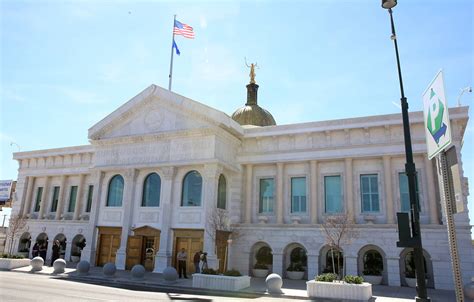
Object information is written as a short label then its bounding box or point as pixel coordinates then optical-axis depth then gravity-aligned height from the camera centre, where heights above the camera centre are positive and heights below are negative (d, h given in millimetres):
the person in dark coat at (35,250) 30678 -1362
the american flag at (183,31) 28250 +15182
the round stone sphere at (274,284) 17094 -1956
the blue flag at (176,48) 29272 +14398
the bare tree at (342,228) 19931 +783
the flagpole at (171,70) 28634 +12514
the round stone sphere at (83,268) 21844 -1874
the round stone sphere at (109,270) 21031 -1872
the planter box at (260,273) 24531 -2099
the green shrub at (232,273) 17981 -1595
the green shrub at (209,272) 18438 -1603
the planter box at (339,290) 15188 -1941
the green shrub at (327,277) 16234 -1520
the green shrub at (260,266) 24834 -1679
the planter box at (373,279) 21719 -2049
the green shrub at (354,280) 15805 -1535
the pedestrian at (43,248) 31984 -1217
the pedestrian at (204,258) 21214 -1086
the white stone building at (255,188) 22167 +3354
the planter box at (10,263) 24105 -1916
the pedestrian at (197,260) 21922 -1247
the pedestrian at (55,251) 28547 -1265
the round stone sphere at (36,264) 23141 -1832
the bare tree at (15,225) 29688 +676
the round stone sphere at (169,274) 19766 -1888
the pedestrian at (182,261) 22438 -1367
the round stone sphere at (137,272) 20469 -1904
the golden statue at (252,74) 38438 +16806
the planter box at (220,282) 17281 -1979
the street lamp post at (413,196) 9211 +1266
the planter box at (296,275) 23344 -2077
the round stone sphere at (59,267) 22078 -1873
